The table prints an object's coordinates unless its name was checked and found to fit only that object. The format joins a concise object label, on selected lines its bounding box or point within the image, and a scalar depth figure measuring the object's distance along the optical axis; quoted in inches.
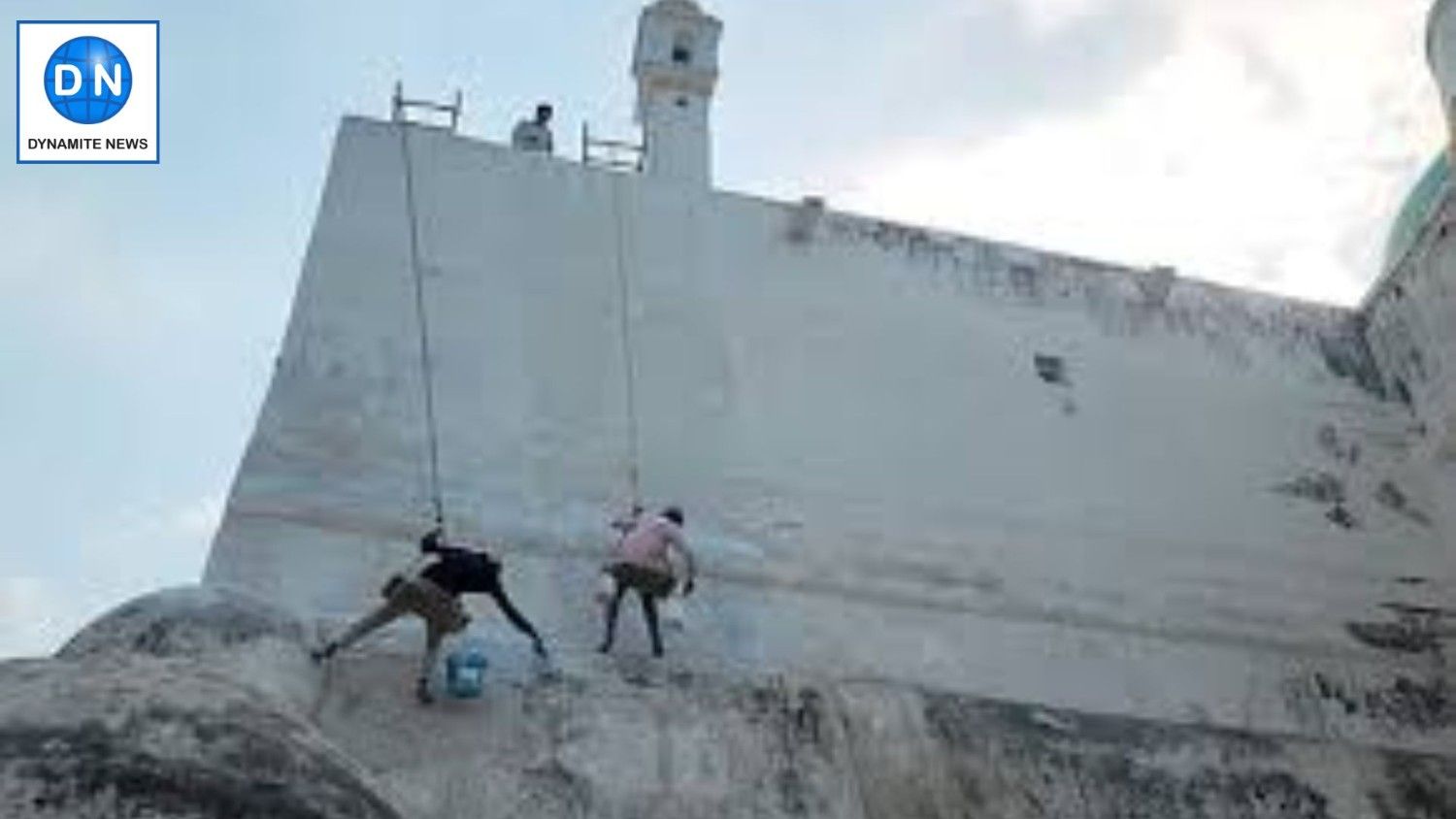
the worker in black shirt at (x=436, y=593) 354.6
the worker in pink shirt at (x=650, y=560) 433.1
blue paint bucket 350.9
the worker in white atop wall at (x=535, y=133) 650.2
